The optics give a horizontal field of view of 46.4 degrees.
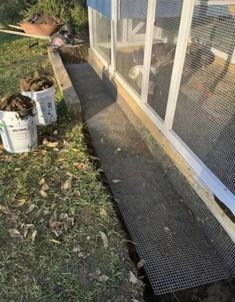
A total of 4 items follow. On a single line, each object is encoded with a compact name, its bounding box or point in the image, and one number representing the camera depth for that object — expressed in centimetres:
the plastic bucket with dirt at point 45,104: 336
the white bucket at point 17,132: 282
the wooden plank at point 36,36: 695
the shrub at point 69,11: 744
